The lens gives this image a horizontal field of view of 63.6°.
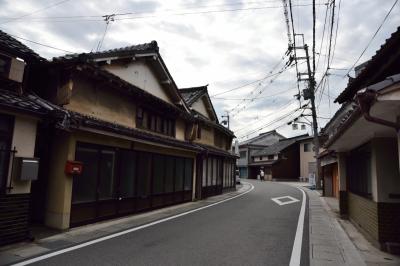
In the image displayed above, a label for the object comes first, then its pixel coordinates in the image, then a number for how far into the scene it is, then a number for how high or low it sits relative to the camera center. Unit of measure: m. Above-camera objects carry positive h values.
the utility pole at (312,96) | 29.00 +7.59
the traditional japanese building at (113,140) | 10.09 +1.30
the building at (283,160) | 54.03 +3.25
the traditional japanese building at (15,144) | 7.77 +0.67
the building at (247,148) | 66.39 +6.31
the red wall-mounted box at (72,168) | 9.75 +0.14
